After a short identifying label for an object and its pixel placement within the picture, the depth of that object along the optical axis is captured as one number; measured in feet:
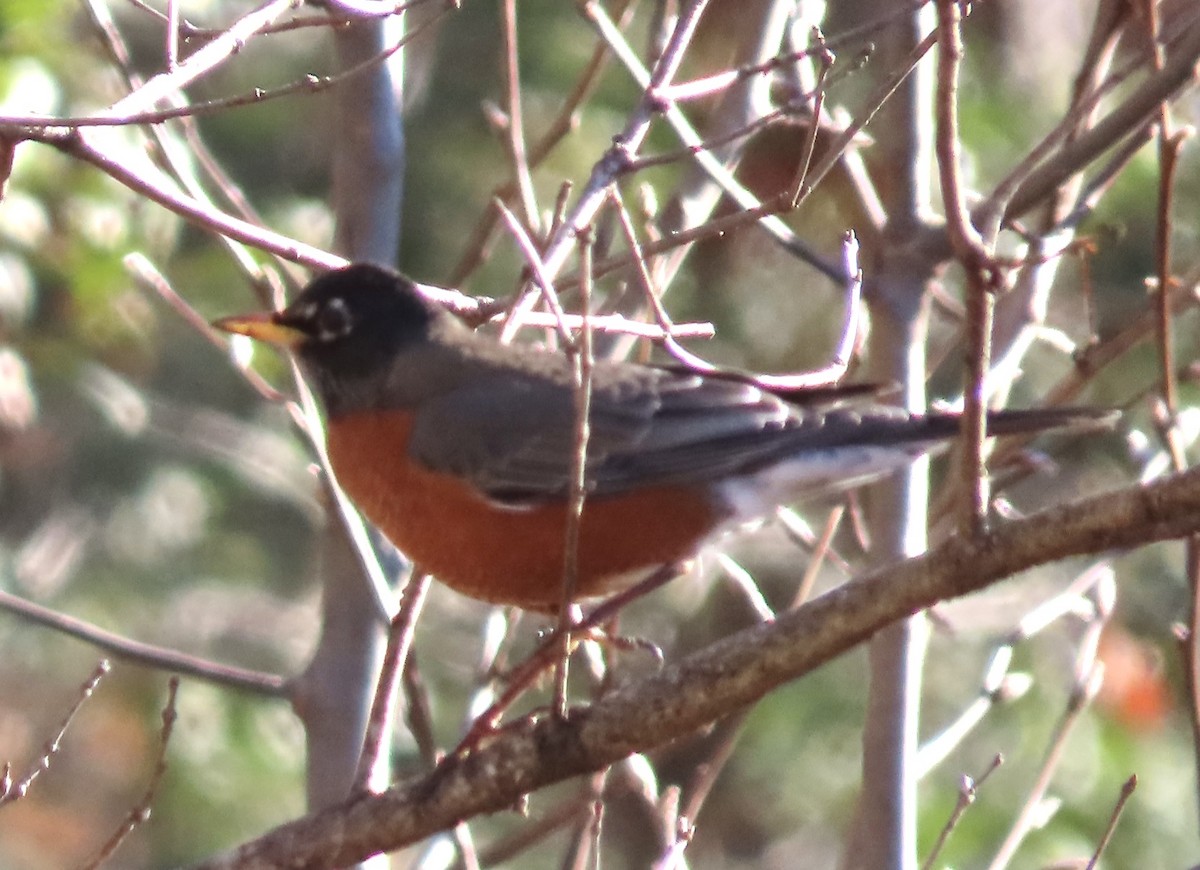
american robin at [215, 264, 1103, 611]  22.77
